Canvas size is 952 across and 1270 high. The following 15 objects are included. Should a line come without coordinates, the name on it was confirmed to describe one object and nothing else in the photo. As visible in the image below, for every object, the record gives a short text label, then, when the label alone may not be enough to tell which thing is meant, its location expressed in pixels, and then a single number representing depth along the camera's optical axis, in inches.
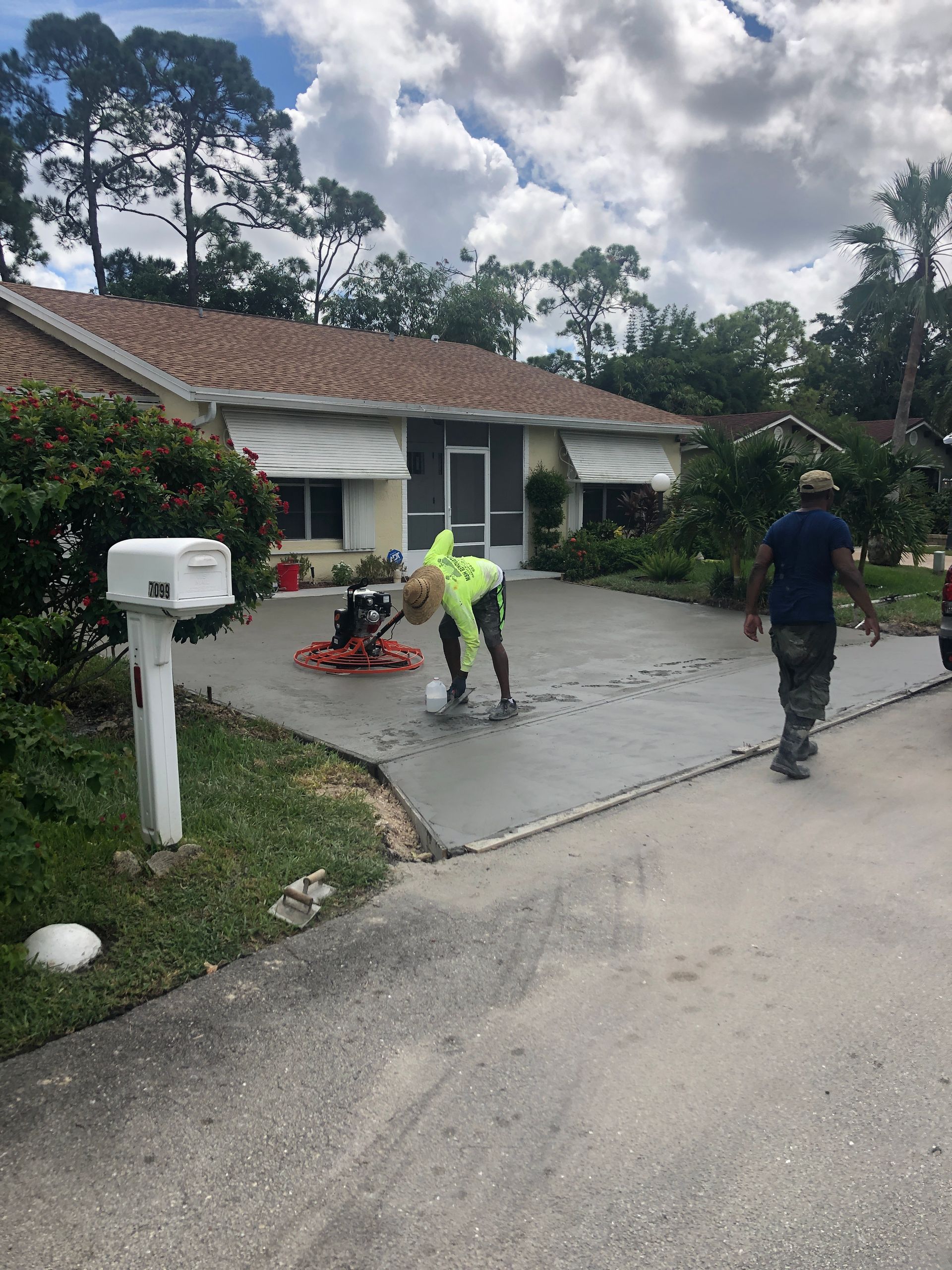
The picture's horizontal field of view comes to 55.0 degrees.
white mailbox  152.4
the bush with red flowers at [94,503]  211.8
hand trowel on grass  149.9
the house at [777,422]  1043.3
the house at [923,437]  1380.4
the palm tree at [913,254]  1077.1
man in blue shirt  227.3
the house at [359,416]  527.5
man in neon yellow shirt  243.9
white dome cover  131.8
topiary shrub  692.1
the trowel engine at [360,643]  341.7
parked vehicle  278.7
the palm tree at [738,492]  509.7
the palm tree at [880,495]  546.6
